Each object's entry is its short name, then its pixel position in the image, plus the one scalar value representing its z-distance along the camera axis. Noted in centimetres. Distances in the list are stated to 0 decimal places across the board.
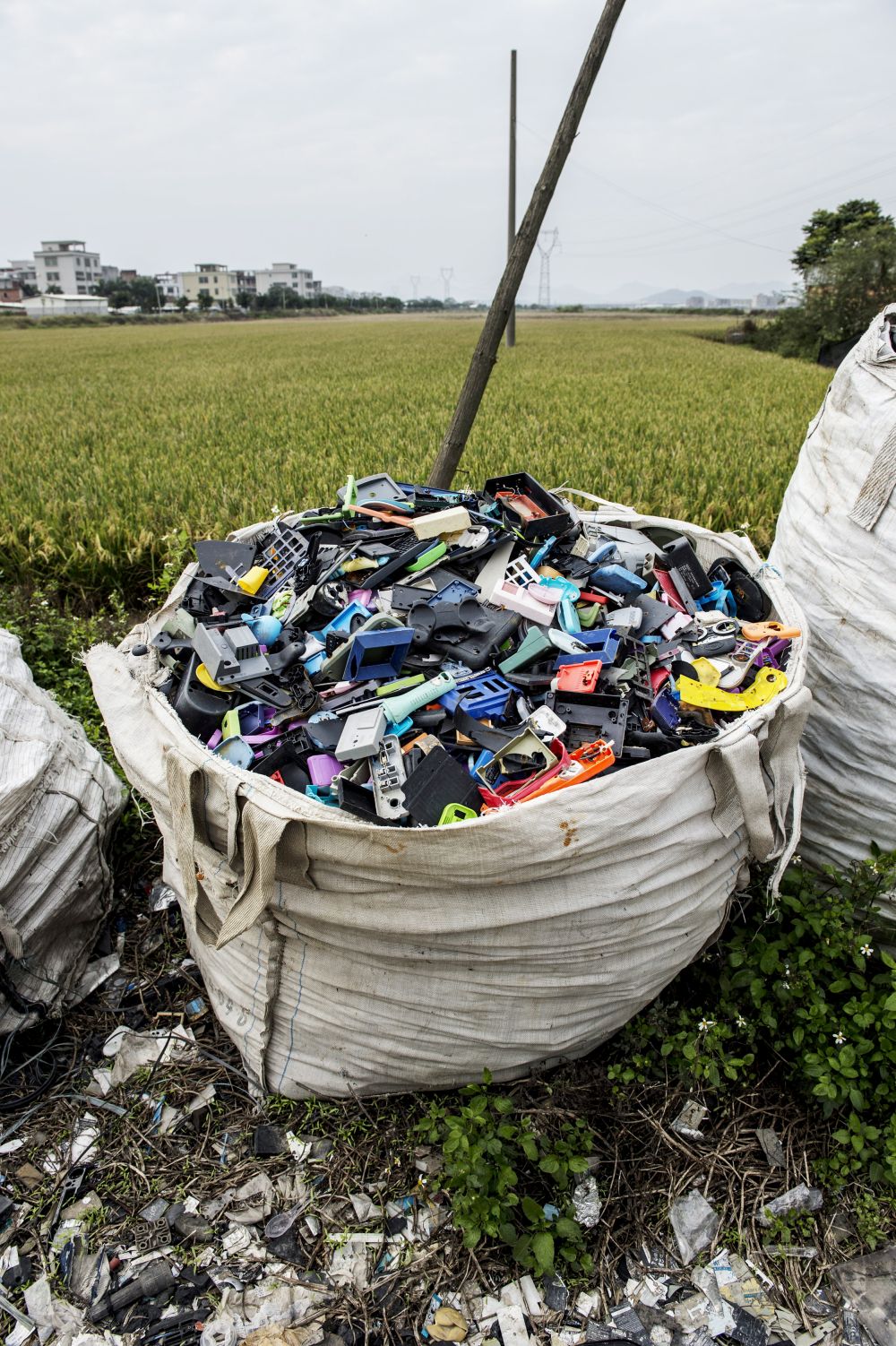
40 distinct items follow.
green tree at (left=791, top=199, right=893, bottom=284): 2923
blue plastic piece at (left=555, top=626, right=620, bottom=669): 172
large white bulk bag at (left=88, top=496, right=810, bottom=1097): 129
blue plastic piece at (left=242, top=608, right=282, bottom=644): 187
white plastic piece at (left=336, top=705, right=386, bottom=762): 144
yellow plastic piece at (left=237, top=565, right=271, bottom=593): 206
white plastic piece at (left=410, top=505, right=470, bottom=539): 209
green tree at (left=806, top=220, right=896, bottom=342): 1697
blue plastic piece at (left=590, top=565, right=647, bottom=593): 201
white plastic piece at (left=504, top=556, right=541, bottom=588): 200
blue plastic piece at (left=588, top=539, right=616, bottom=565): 211
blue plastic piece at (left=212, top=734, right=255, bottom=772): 157
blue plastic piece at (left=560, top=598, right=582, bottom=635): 185
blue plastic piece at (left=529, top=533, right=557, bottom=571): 211
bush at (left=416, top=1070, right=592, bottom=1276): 132
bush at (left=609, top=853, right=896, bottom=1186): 150
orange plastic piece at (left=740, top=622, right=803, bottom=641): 180
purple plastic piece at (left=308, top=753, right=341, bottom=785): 156
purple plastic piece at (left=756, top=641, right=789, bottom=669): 180
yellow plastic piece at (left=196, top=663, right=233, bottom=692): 176
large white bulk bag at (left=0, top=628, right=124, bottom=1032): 177
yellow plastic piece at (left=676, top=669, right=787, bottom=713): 164
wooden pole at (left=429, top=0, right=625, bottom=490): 235
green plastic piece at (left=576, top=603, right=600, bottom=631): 190
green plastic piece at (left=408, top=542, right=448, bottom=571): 203
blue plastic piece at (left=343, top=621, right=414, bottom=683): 171
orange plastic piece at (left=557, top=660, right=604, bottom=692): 164
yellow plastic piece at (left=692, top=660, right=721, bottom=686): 175
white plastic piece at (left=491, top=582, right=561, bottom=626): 187
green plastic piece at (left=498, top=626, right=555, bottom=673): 174
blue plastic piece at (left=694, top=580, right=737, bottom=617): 208
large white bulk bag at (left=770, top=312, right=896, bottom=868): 177
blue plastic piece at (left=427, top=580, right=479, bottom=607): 192
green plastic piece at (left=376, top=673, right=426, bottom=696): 169
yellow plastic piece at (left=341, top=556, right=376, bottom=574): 203
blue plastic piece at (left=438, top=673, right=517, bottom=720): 167
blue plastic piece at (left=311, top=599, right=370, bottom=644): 188
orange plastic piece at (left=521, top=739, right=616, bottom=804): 141
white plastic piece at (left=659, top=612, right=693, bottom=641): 193
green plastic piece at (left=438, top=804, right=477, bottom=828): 140
